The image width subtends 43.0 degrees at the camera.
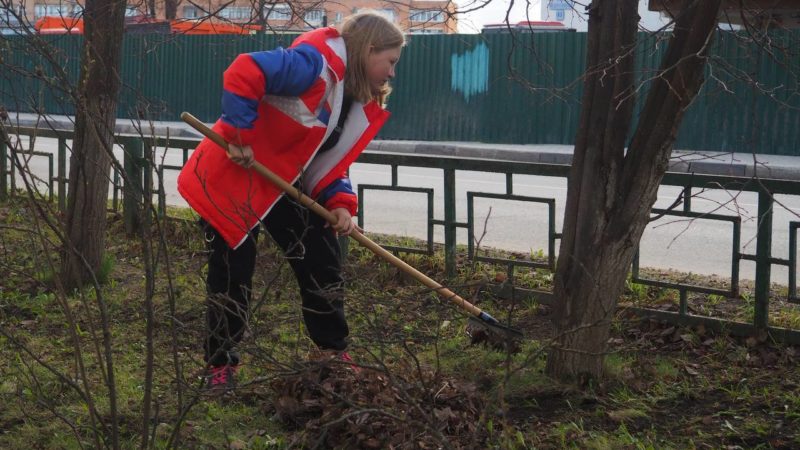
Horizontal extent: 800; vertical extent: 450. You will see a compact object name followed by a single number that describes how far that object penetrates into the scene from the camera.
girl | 3.61
